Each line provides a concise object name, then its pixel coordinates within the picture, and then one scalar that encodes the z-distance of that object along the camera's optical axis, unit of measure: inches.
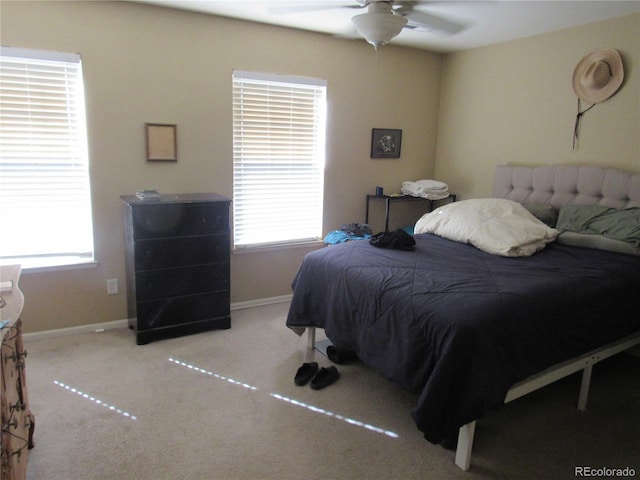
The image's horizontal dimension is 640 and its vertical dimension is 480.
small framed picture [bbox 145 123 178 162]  129.4
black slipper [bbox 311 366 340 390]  102.8
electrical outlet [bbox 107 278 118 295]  131.3
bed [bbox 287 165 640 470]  73.7
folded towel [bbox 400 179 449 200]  168.2
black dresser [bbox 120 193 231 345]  119.2
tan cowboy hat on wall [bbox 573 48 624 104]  123.6
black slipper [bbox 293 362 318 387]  104.1
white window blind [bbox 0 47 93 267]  113.4
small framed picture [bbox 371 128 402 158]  168.6
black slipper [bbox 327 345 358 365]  114.7
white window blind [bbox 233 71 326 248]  144.9
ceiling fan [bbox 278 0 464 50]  105.0
